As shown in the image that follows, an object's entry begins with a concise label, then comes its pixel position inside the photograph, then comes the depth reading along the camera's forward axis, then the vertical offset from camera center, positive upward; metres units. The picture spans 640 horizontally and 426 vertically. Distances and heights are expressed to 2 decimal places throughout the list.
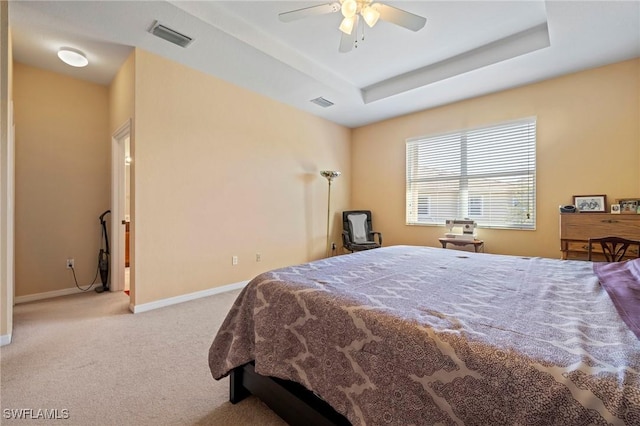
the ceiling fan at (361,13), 1.94 +1.43
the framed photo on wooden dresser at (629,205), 2.73 +0.07
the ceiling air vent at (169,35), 2.45 +1.65
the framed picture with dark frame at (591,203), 2.97 +0.10
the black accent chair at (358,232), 4.54 -0.33
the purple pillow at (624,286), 0.97 -0.35
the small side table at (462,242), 3.66 -0.40
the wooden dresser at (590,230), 2.65 -0.18
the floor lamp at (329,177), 4.49 +0.60
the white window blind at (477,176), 3.54 +0.52
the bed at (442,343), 0.67 -0.40
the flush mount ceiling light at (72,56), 2.77 +1.60
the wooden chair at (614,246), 2.53 -0.33
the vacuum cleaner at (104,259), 3.56 -0.59
